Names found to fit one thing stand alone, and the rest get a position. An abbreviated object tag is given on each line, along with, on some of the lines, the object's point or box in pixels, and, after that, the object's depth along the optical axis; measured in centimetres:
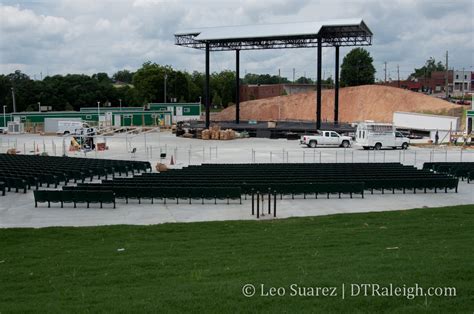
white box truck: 4878
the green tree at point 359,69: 12538
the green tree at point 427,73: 17112
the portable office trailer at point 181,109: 10025
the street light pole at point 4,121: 8075
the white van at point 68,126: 7388
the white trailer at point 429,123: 6090
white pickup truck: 5222
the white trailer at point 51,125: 7969
